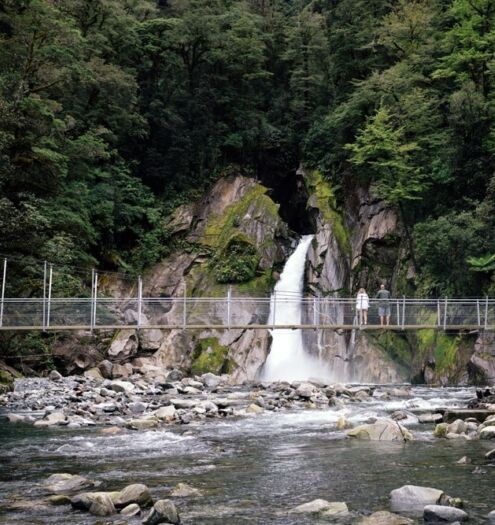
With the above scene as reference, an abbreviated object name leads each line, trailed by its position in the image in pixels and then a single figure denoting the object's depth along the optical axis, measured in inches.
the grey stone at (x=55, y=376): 946.1
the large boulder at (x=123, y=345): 1143.6
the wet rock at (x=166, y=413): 604.8
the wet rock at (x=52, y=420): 578.3
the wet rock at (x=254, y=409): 668.1
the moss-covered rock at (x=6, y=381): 803.5
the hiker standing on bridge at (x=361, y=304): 823.7
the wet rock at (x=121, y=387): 817.4
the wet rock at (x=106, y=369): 1045.8
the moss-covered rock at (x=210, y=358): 1163.9
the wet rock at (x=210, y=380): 984.1
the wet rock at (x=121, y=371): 1051.9
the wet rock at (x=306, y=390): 788.7
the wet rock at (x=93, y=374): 994.8
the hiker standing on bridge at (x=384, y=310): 826.4
